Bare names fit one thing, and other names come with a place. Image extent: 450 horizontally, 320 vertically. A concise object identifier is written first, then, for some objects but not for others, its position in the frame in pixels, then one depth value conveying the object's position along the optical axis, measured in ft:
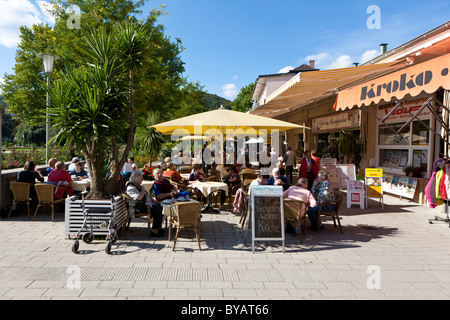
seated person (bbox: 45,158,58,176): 25.95
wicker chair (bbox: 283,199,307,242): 17.13
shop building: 18.51
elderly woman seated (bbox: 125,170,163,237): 17.58
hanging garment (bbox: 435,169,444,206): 20.85
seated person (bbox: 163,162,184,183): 24.88
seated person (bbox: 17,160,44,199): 22.13
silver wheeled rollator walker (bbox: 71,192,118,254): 16.31
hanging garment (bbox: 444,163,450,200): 20.53
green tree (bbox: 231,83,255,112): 186.60
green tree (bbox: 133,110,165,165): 46.61
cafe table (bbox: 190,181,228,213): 22.61
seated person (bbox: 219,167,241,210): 26.02
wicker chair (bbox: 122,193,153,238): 17.66
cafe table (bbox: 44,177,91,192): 23.28
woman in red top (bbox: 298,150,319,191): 29.76
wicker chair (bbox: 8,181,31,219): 21.61
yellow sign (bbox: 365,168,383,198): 26.86
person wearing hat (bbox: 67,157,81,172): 26.80
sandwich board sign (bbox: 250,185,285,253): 16.28
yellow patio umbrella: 22.76
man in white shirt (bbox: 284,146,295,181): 40.45
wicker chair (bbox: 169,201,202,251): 15.89
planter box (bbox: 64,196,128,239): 16.71
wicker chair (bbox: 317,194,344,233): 19.29
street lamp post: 33.23
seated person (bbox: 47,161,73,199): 21.91
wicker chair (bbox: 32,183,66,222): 20.86
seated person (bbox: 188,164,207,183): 26.20
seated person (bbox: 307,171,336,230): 19.58
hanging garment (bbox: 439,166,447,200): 20.72
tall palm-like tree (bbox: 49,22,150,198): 16.83
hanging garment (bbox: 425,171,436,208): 21.84
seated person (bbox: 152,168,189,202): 19.52
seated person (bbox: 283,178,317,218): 18.08
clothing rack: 20.87
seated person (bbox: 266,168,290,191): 19.89
